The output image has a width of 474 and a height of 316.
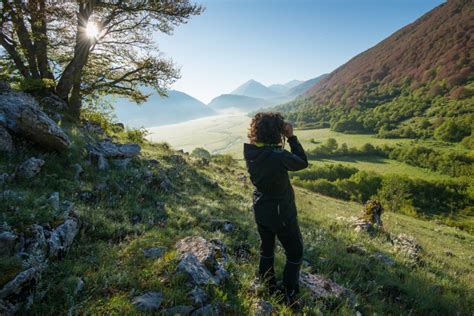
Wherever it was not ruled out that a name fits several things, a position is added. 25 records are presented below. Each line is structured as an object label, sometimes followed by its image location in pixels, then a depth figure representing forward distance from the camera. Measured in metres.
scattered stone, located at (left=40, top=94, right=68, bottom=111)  13.37
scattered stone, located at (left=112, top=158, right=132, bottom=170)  9.28
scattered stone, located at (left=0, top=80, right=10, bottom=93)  8.73
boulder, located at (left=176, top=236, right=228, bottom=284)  3.76
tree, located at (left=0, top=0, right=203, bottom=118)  13.05
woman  3.91
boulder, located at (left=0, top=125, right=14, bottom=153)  6.55
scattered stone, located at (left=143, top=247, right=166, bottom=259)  4.41
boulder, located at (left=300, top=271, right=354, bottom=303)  4.44
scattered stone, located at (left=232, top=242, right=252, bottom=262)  5.48
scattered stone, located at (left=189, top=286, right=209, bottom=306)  3.35
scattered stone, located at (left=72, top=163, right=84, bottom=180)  7.32
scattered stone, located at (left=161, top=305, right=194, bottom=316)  3.10
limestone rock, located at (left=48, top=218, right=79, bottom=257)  3.82
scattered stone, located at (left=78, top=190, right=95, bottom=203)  6.43
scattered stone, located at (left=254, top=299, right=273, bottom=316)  3.51
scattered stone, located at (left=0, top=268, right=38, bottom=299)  2.68
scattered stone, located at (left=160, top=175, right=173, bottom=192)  9.22
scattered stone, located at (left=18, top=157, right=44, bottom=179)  6.04
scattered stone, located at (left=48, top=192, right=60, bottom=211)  4.75
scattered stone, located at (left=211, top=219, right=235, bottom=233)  6.88
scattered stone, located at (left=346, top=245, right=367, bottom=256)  7.23
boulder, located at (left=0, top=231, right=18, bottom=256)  3.34
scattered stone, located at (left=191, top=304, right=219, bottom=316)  3.19
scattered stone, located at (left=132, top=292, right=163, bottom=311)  3.10
